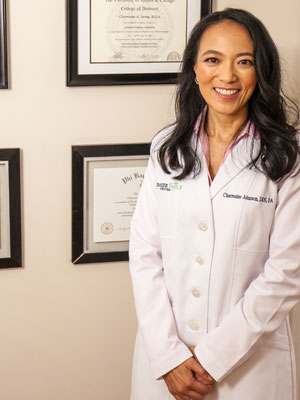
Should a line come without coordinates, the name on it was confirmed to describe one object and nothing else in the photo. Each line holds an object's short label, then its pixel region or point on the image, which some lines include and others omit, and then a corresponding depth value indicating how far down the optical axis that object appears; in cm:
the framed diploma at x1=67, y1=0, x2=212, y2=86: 217
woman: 172
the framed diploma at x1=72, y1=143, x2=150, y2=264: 228
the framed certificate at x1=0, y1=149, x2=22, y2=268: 219
